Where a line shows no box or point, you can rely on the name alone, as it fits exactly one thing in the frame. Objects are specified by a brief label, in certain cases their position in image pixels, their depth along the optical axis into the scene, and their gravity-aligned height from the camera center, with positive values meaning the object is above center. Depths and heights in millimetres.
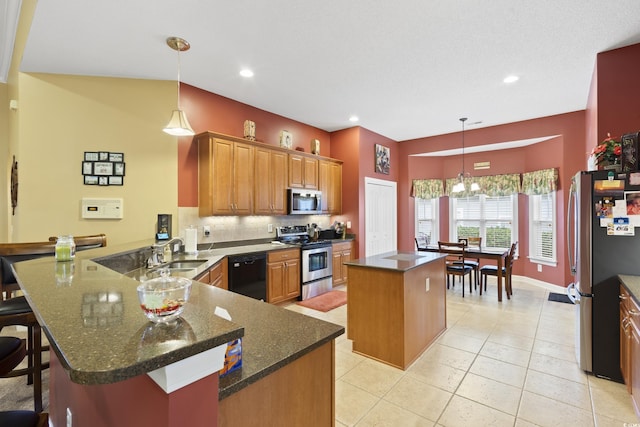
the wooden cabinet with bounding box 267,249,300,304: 4145 -868
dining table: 4645 -649
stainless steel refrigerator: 2418 -409
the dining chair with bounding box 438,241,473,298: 4883 -815
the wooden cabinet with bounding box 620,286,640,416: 1938 -918
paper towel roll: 3375 -300
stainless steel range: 4656 -726
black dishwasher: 3623 -753
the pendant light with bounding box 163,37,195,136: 2803 +903
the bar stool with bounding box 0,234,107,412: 1831 -596
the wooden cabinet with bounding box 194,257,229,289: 2724 -607
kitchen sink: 2921 -479
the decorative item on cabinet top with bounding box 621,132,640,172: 2346 +497
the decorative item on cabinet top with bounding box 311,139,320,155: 5520 +1272
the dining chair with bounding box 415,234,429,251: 5738 -510
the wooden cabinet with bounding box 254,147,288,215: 4465 +525
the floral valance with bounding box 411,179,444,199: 6765 +611
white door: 6027 -18
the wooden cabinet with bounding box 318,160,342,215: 5551 +580
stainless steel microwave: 4922 +238
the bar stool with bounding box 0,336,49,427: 1135 -792
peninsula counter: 639 -404
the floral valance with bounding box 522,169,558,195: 5166 +608
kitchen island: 2682 -886
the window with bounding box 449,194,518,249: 6177 -89
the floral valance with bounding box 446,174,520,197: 5977 +627
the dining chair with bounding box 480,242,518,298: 4758 -910
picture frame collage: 3438 +560
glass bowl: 785 -234
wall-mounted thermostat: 3422 +88
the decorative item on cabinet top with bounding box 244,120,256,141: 4395 +1257
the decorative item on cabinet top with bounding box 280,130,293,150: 4980 +1282
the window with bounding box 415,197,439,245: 7027 -72
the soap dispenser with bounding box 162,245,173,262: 2978 -420
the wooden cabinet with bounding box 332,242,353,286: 5277 -792
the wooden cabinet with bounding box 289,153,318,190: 4984 +762
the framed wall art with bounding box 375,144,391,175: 6219 +1190
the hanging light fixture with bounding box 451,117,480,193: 5047 +490
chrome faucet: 2662 -369
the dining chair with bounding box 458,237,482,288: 5567 -533
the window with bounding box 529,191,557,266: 5367 -257
